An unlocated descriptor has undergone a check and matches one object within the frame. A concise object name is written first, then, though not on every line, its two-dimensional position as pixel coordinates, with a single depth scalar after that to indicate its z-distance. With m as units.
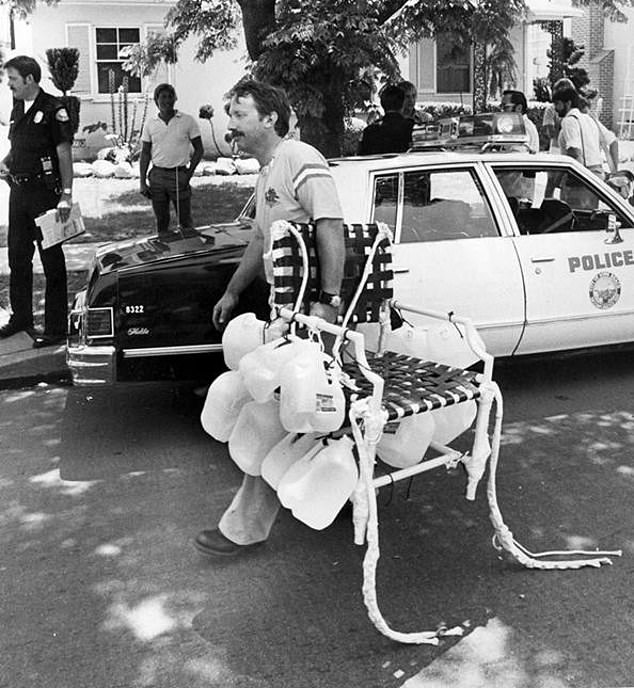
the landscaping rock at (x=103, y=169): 16.84
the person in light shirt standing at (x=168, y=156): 10.39
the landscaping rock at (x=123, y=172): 16.83
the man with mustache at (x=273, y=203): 4.04
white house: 20.30
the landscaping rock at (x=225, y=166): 17.22
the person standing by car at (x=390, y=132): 8.31
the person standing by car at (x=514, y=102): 10.04
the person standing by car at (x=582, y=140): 9.03
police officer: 7.09
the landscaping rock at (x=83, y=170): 17.05
